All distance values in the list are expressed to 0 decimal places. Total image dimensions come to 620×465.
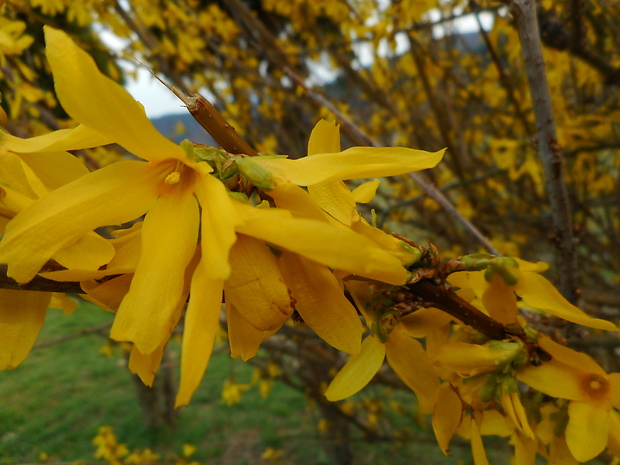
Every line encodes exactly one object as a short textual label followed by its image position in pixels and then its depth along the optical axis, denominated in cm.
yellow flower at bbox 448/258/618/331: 9
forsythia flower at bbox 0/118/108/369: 7
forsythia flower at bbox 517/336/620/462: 9
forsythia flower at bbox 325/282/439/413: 9
